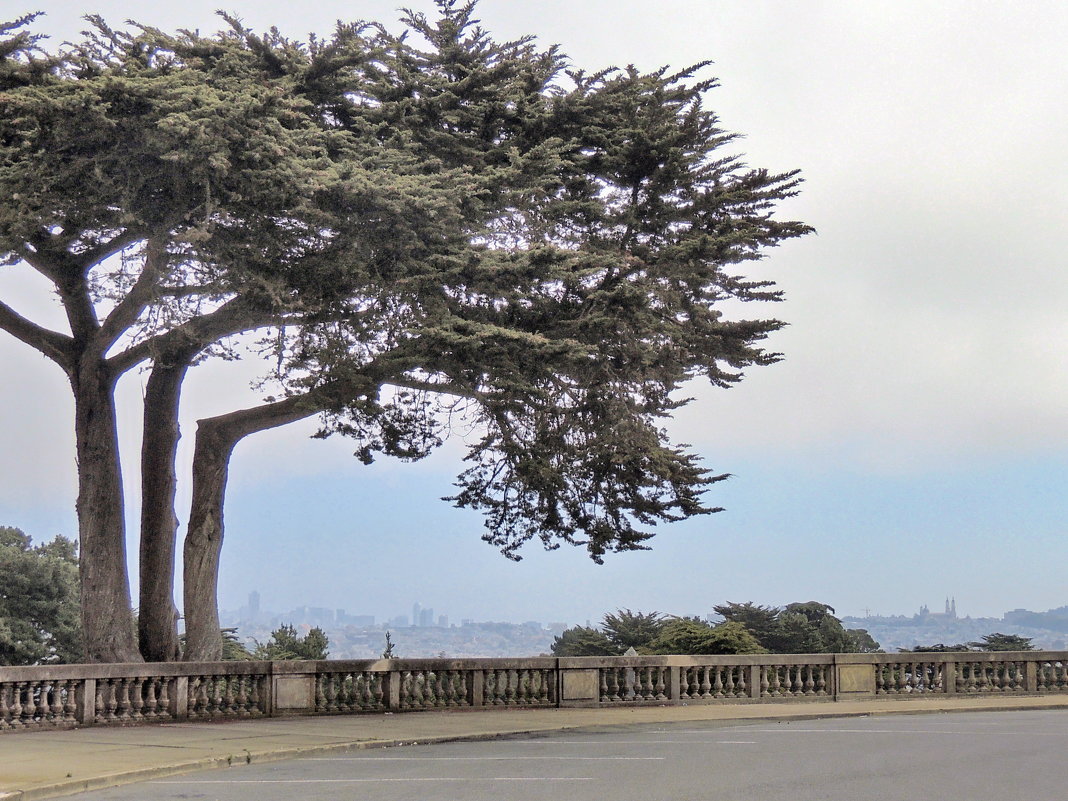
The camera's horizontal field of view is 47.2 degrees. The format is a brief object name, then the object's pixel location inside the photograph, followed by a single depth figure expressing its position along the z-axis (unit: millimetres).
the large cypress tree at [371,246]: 18344
